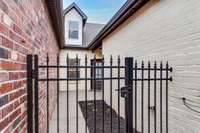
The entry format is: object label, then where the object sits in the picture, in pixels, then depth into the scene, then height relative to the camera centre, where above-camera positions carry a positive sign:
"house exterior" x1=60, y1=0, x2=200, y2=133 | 1.98 +0.45
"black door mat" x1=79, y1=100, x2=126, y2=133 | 3.47 -1.77
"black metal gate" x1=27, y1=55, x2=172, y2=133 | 1.61 -0.45
